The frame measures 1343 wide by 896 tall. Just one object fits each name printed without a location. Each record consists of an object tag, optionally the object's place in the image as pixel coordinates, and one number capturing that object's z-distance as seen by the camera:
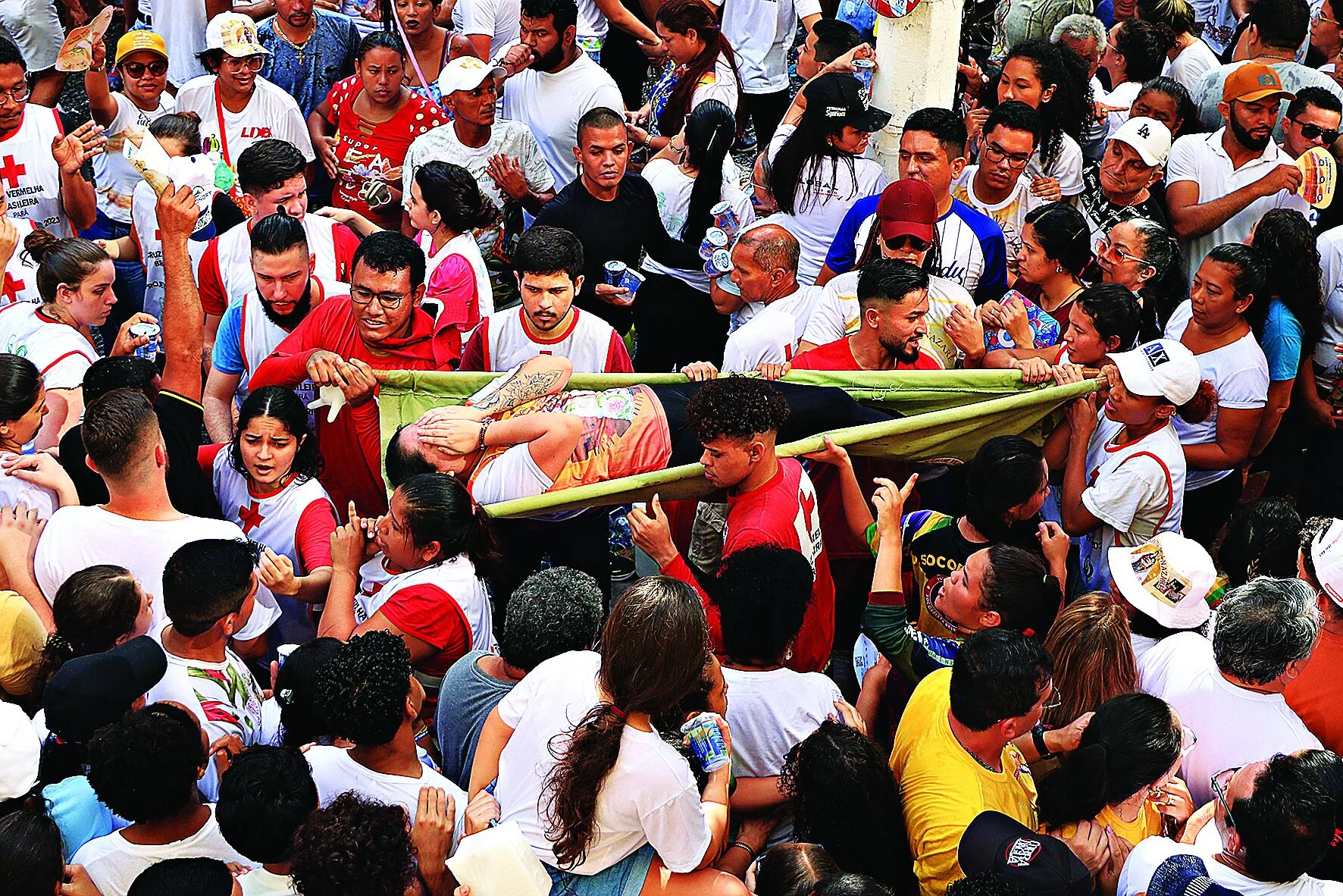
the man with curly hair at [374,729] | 6.74
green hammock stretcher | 9.80
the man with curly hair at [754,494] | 8.62
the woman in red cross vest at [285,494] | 9.15
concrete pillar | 13.03
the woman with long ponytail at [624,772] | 6.06
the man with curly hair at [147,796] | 6.33
